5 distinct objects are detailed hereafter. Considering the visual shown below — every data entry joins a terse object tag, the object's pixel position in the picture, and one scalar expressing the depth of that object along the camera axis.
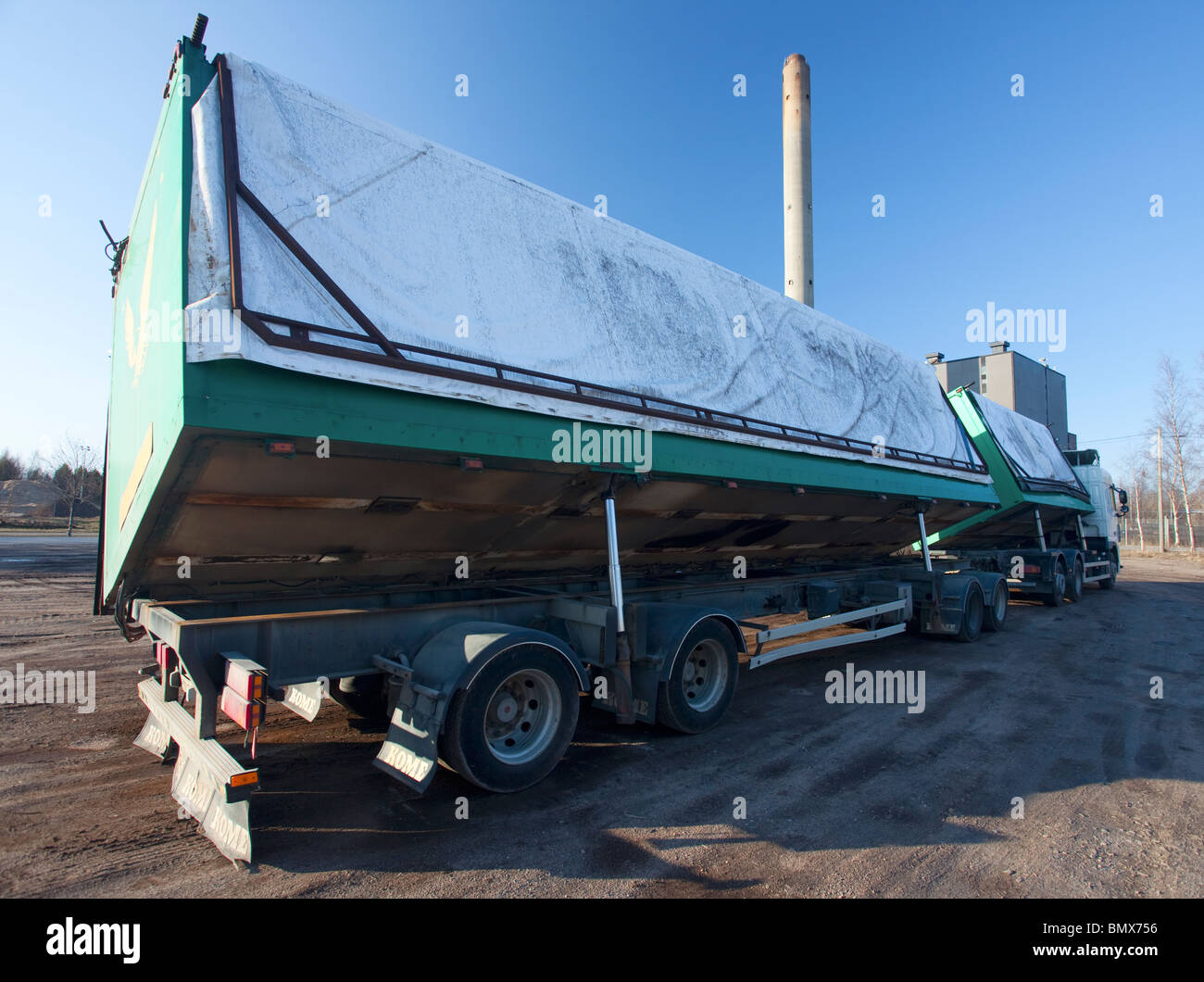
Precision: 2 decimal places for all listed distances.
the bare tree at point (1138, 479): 53.67
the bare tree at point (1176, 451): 36.81
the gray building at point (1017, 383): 27.80
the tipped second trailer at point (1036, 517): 11.76
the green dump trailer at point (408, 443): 3.39
